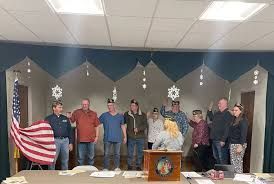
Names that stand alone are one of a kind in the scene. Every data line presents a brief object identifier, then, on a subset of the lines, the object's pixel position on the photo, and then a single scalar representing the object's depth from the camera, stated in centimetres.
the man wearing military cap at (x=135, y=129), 544
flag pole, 416
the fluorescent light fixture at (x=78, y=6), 290
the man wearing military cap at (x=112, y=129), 525
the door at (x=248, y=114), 573
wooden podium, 280
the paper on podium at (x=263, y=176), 312
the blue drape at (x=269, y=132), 513
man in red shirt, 512
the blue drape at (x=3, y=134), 467
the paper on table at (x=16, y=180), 271
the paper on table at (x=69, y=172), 305
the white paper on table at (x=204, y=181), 285
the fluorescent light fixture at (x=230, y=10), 279
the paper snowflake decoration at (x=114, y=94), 777
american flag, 373
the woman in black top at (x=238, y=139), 463
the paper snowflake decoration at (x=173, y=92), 743
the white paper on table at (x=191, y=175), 309
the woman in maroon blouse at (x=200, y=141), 532
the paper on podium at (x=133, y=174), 302
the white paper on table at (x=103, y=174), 300
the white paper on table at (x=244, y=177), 301
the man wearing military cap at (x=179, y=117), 559
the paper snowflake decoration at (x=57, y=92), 759
